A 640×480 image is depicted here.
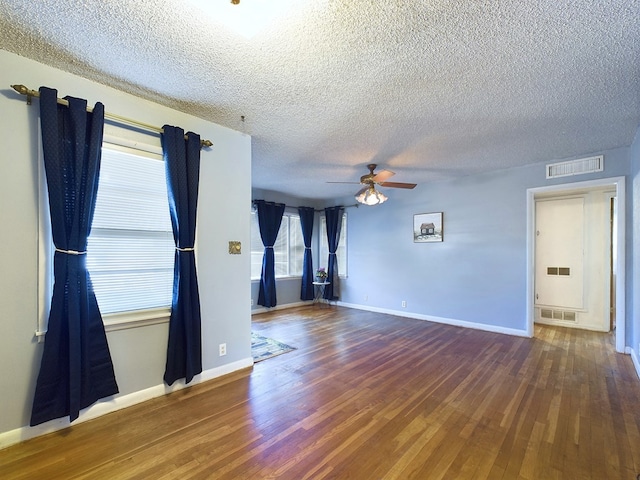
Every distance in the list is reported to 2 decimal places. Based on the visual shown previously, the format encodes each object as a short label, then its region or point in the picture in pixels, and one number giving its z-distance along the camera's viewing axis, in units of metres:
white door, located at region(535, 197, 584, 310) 4.80
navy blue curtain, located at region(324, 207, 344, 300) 6.65
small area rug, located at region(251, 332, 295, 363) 3.47
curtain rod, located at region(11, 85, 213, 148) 1.87
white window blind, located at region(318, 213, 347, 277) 6.66
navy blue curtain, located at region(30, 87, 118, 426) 1.94
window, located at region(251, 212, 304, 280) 6.05
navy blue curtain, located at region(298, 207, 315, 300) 6.73
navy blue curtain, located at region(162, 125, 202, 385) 2.54
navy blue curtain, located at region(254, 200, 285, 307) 5.91
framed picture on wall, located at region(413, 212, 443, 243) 5.18
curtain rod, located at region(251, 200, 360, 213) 6.38
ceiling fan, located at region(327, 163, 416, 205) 3.80
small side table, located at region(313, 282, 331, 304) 6.96
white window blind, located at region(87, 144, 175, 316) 2.28
